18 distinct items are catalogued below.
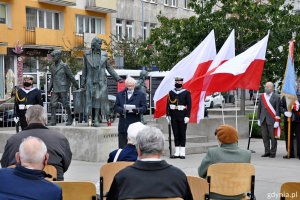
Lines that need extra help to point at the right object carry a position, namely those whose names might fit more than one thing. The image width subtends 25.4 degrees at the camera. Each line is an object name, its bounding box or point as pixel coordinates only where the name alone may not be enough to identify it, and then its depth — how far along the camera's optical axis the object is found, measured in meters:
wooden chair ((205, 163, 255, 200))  7.23
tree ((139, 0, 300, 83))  24.55
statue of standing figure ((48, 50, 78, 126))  16.41
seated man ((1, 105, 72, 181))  7.37
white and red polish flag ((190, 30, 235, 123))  16.02
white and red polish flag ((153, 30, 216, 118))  16.77
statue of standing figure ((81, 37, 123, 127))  15.36
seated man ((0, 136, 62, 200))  5.21
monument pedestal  15.05
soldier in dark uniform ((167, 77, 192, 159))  15.51
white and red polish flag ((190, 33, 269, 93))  15.72
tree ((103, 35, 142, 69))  44.19
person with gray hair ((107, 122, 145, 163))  7.52
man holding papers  14.15
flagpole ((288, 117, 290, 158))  16.00
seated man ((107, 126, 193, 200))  5.31
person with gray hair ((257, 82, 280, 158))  16.14
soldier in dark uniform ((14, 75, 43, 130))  16.48
